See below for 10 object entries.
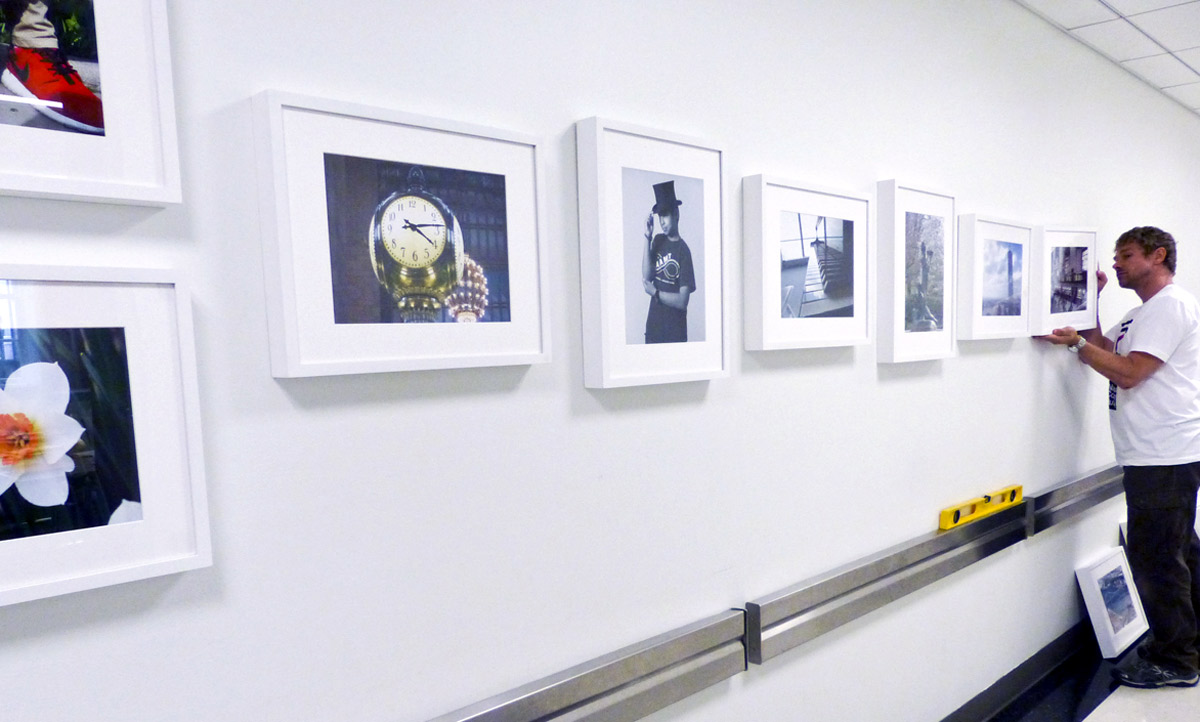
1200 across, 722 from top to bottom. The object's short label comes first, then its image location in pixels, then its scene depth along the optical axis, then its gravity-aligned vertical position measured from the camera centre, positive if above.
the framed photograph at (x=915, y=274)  2.00 +0.11
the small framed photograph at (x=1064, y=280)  2.63 +0.10
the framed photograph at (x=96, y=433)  0.82 -0.11
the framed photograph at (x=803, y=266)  1.64 +0.12
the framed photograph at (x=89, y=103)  0.81 +0.28
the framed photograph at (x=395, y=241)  1.00 +0.13
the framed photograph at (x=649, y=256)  1.33 +0.13
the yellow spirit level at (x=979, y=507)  2.22 -0.65
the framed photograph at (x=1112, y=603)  2.91 -1.24
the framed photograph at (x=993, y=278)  2.30 +0.10
